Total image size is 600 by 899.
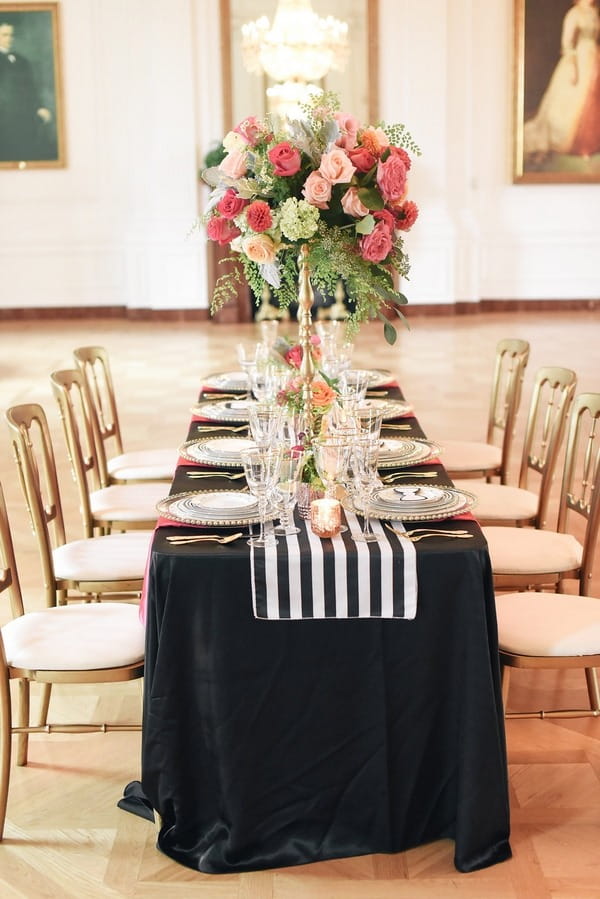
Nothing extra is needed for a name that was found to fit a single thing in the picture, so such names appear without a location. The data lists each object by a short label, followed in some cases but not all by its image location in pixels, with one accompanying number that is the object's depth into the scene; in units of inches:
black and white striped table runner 99.9
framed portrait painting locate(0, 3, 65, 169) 489.7
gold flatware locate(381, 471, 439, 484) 125.3
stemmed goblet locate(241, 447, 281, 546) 106.9
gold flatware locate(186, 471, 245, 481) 128.0
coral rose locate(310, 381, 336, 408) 121.5
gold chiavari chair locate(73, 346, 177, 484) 176.7
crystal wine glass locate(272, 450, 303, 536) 107.2
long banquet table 101.8
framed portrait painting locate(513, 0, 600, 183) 485.4
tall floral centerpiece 116.8
